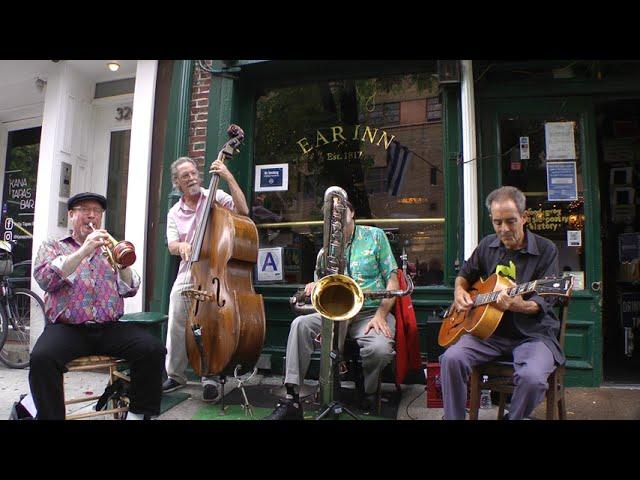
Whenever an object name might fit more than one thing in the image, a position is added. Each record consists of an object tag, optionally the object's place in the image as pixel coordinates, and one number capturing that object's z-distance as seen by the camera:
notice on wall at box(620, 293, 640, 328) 5.77
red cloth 3.48
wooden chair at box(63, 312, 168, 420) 2.91
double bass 3.27
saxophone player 3.27
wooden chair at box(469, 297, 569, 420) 2.70
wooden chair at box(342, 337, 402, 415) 3.44
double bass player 3.75
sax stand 3.00
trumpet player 2.78
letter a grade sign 4.83
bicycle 5.21
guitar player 2.54
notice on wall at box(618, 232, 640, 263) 5.83
